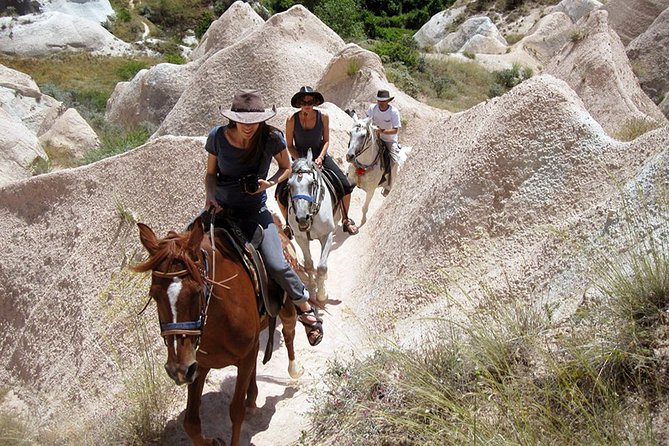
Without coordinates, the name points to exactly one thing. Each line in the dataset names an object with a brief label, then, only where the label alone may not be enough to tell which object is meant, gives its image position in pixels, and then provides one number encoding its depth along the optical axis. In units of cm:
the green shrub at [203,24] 5778
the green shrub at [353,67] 1800
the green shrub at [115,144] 1423
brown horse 363
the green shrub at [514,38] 3897
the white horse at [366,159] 1015
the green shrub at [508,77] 2716
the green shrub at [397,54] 2698
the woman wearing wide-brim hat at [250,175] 482
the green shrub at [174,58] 4605
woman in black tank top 727
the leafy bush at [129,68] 4372
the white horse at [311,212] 664
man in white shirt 1055
